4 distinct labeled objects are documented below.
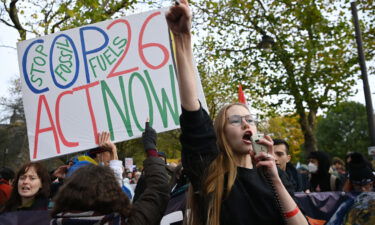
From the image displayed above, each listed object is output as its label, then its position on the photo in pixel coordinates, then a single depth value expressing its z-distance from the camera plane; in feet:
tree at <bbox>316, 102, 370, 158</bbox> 164.55
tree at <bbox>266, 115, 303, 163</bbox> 132.57
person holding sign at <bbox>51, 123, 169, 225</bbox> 6.85
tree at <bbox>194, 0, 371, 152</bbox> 44.16
